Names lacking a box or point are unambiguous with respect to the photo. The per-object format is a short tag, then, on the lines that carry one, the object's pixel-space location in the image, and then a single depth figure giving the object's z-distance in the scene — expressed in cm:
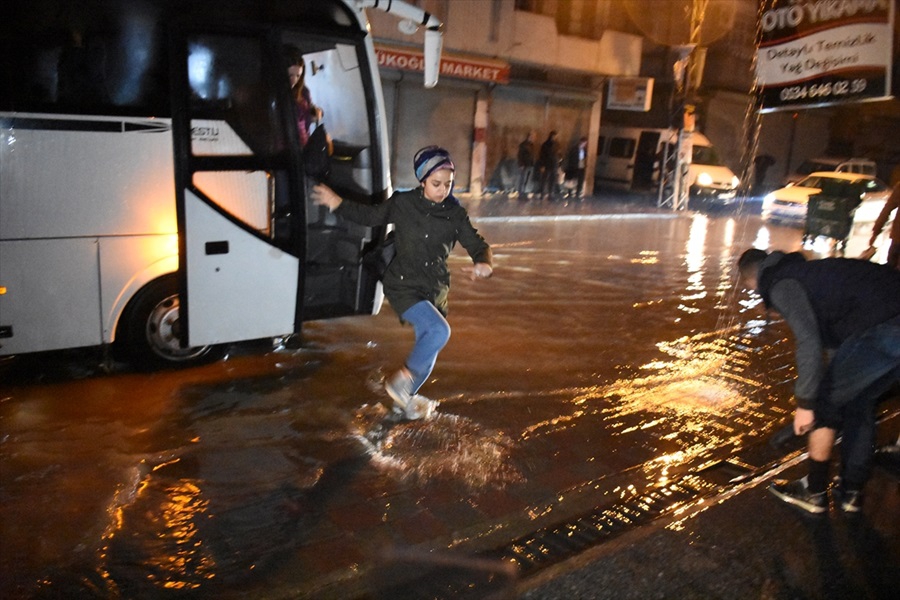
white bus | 520
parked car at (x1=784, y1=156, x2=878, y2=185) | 2384
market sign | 1962
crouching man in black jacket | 393
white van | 2567
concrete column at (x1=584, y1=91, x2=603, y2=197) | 2625
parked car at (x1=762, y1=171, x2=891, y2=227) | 1898
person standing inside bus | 583
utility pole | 2122
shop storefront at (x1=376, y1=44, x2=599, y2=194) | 2116
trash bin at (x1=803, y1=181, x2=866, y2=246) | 1512
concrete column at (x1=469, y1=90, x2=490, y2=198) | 2305
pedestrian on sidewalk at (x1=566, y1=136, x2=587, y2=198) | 2502
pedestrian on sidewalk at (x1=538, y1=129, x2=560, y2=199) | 2297
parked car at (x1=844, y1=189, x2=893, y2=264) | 1511
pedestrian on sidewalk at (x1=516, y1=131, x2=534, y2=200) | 2308
